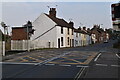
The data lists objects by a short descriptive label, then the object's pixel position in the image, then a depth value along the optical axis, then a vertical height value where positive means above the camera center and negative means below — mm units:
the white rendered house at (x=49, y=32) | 44938 +3631
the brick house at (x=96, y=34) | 108375 +7268
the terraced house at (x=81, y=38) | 61475 +3130
